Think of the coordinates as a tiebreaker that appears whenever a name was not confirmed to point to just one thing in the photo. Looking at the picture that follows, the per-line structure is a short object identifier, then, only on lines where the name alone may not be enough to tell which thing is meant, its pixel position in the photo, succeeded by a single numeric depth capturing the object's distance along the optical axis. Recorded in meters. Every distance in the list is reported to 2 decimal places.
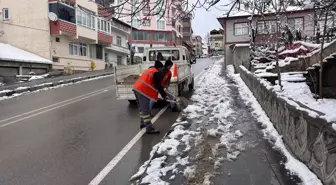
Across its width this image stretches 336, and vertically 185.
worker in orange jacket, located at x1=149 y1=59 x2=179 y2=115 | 7.72
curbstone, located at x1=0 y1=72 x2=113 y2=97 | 16.47
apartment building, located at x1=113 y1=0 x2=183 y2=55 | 66.62
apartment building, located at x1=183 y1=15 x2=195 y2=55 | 105.75
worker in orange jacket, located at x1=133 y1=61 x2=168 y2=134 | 7.47
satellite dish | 29.95
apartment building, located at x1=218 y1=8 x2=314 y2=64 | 39.24
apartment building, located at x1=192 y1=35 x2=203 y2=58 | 126.54
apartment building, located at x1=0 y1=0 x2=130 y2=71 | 30.53
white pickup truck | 10.98
